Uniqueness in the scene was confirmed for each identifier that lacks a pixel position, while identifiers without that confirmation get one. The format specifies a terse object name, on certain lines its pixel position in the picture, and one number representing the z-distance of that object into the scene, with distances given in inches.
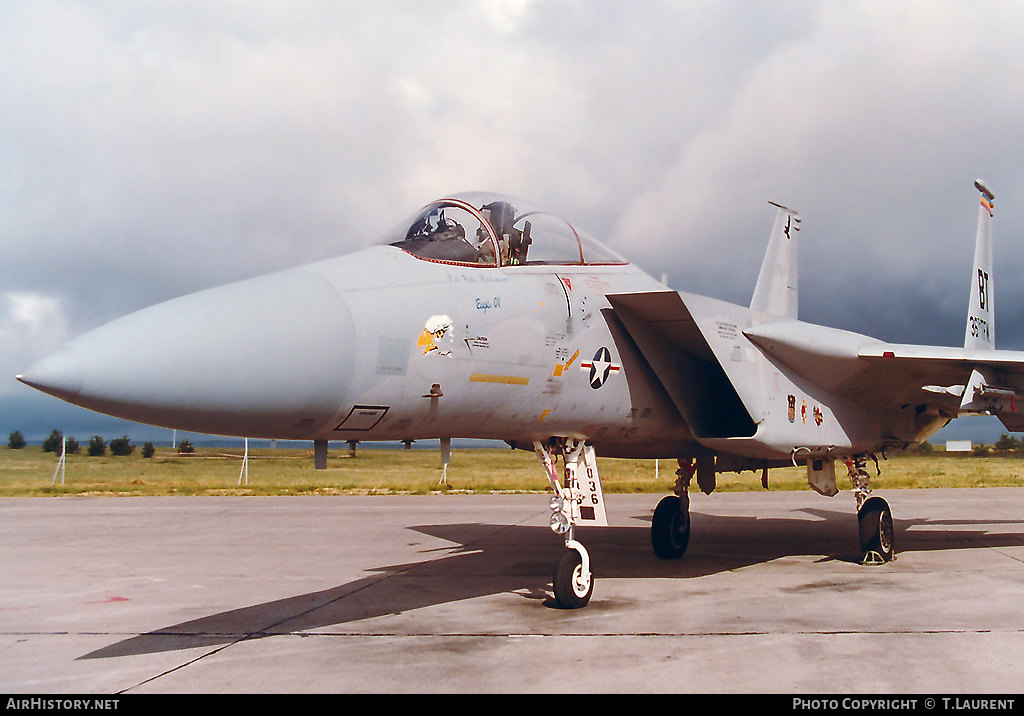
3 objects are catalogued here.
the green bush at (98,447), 1701.5
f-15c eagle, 157.1
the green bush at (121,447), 1683.1
